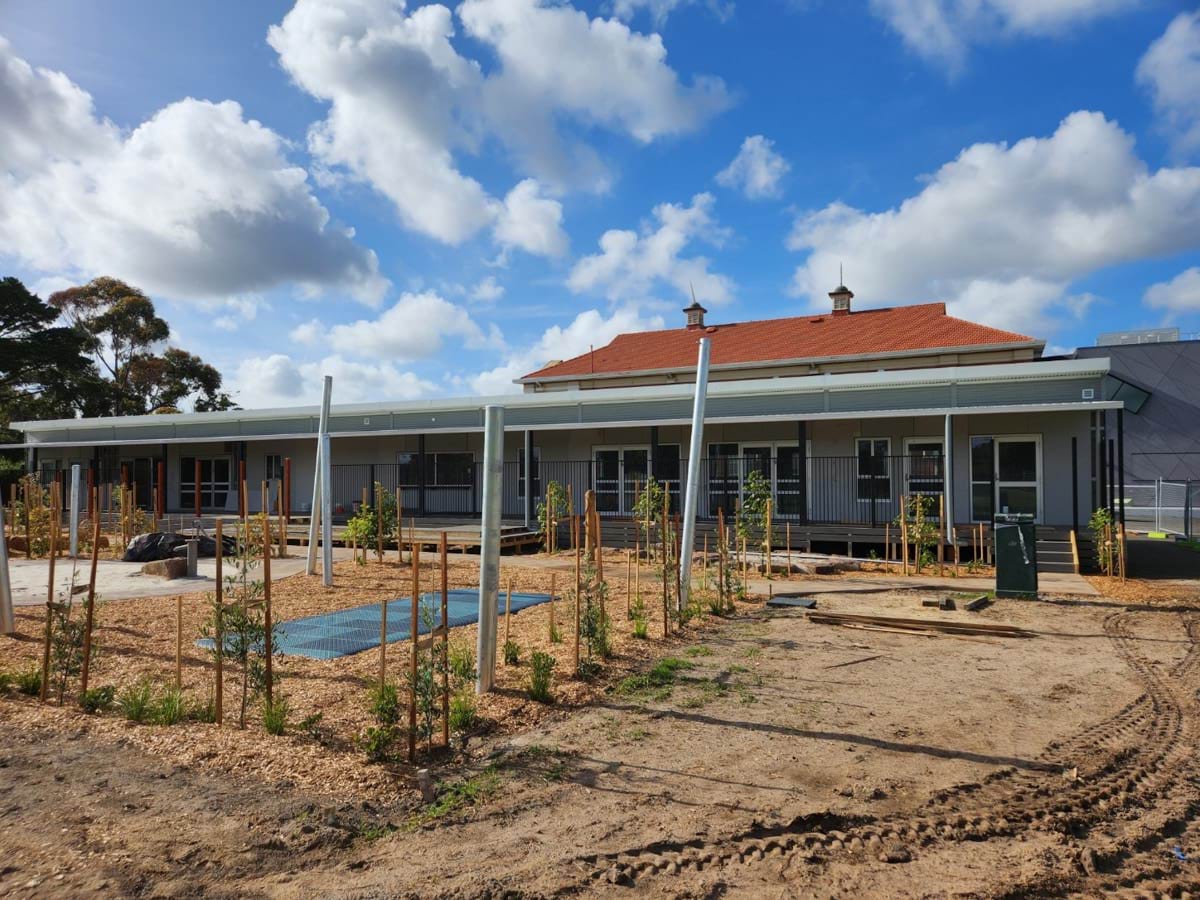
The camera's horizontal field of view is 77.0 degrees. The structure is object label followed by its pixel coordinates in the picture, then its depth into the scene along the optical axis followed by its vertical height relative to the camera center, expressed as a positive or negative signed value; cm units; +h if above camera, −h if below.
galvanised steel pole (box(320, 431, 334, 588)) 1052 -63
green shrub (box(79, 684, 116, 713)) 536 -161
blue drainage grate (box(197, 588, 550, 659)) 747 -171
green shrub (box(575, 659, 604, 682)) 633 -166
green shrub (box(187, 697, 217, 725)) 509 -162
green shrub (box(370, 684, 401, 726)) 464 -144
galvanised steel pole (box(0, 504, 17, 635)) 778 -136
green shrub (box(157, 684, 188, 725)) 504 -159
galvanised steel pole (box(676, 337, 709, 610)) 909 -8
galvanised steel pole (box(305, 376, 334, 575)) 1119 -35
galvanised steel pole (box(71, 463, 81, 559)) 1383 -42
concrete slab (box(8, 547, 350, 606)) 1094 -173
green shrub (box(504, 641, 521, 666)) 670 -159
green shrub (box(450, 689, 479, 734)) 503 -162
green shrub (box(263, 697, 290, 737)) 483 -157
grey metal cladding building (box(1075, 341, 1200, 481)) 3619 +297
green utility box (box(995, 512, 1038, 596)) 1076 -118
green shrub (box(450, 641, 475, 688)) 587 -155
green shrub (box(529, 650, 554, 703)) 568 -155
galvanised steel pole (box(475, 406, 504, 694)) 576 -62
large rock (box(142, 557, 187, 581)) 1277 -160
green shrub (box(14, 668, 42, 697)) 572 -159
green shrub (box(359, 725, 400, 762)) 446 -160
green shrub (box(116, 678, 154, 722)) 512 -158
